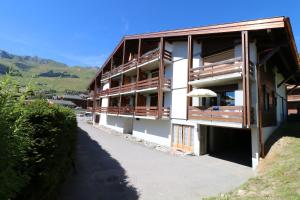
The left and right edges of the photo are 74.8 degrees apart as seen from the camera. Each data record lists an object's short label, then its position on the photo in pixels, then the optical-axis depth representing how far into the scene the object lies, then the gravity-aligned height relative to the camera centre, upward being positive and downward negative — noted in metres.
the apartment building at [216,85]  13.88 +2.66
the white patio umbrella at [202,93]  14.97 +1.61
